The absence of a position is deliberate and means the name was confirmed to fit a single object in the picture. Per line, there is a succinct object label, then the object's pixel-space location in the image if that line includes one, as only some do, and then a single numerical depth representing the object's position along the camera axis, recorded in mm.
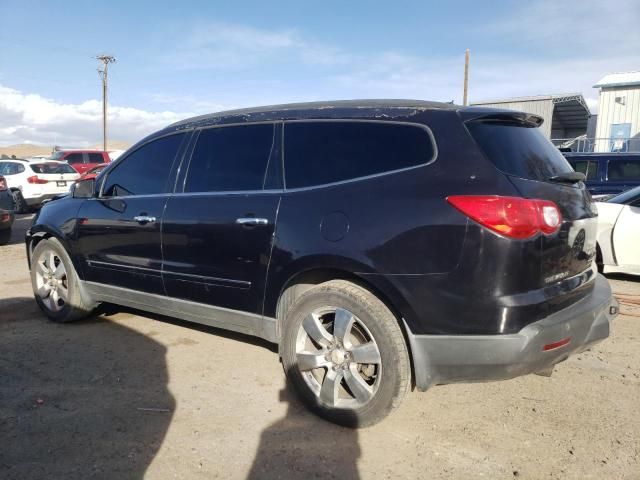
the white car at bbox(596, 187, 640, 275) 6008
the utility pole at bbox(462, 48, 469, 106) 27375
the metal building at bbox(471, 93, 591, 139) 25953
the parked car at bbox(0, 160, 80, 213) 14711
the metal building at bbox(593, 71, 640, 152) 23328
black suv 2512
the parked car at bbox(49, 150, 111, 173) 20344
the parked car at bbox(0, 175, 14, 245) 8961
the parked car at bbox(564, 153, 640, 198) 10266
